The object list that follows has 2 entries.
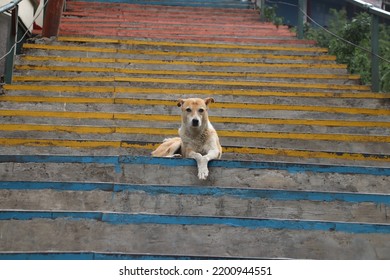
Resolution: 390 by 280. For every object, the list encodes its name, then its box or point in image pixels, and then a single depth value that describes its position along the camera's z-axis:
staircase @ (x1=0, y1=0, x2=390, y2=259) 6.70
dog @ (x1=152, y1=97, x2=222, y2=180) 9.95
